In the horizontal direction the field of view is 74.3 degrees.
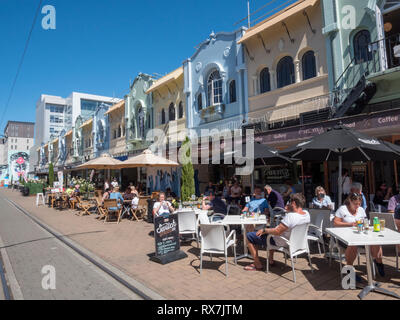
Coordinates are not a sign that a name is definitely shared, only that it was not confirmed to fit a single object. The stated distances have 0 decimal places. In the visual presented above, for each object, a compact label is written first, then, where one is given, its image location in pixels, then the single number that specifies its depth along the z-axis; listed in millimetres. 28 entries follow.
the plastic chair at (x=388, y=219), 4531
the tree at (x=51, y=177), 27031
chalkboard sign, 5188
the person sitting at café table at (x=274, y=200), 6613
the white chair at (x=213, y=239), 4504
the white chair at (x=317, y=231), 4978
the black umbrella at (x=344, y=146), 5150
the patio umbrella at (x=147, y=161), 10859
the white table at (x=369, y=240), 3391
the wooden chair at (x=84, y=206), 12211
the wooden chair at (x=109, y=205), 9836
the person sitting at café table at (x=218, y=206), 6979
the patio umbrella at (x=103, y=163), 12344
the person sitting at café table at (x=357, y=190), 5535
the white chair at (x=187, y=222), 6332
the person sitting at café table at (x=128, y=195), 10836
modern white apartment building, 57062
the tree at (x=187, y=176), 8984
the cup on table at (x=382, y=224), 3931
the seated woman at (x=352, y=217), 4090
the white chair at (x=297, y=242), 4129
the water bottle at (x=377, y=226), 3863
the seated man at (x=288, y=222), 4195
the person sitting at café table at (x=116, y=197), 10070
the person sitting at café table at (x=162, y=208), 6875
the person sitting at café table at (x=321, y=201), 6008
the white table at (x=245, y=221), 5051
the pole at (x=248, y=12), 13711
